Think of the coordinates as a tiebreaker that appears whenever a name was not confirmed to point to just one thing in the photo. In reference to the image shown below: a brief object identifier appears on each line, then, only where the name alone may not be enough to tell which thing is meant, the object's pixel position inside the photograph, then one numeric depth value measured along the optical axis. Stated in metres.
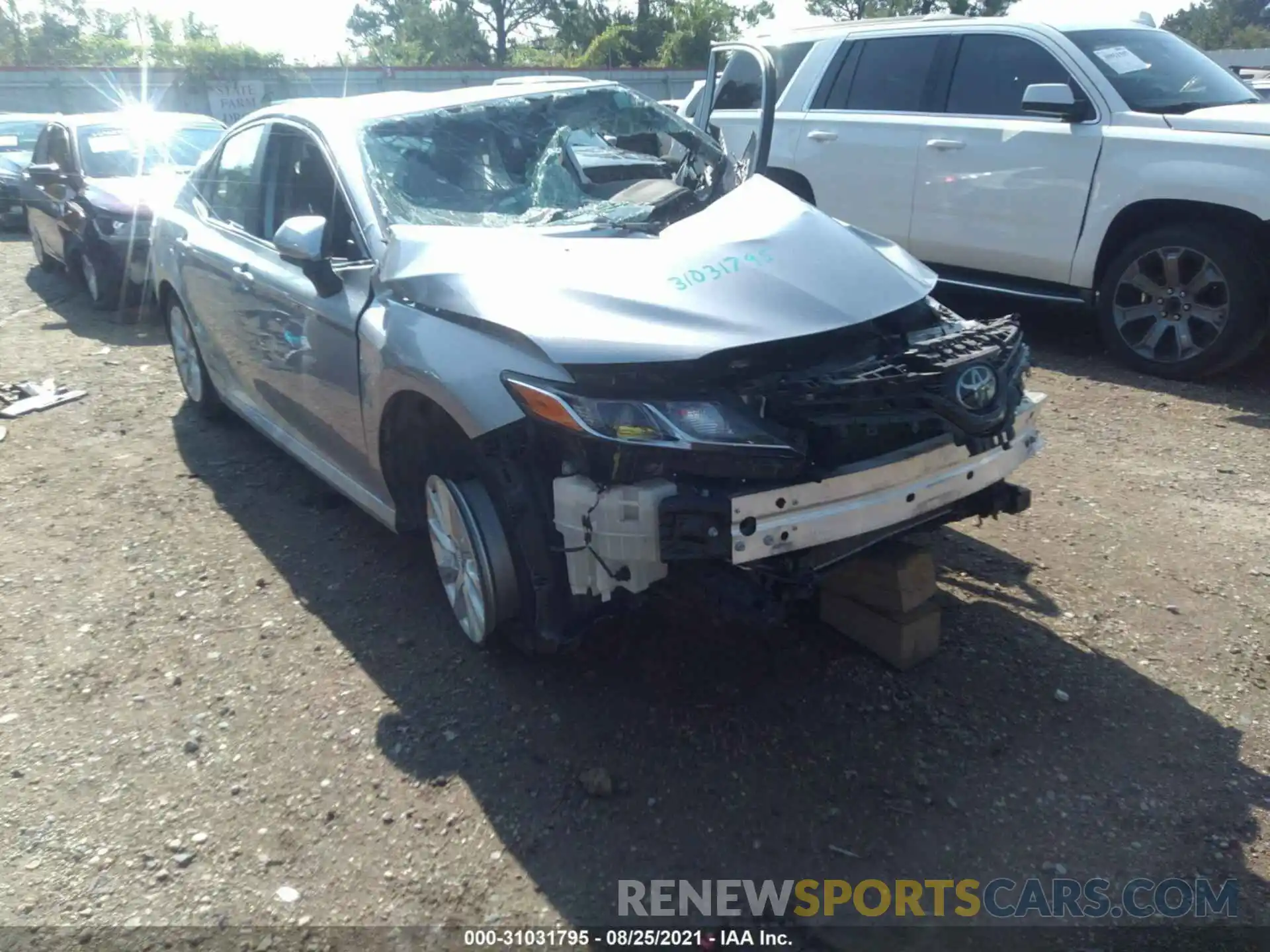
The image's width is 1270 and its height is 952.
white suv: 5.66
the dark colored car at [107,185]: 8.74
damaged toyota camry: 2.71
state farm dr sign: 27.55
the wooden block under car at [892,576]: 3.22
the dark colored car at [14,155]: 15.25
